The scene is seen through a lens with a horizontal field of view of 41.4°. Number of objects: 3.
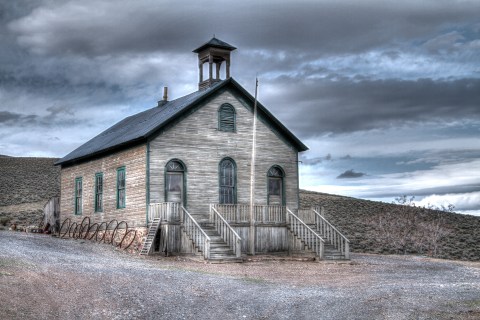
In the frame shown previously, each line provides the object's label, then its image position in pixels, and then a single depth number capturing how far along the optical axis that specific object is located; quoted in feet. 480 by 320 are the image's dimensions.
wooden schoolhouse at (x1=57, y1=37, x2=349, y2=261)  87.10
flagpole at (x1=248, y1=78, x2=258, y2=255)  90.17
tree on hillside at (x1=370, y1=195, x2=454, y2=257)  130.31
